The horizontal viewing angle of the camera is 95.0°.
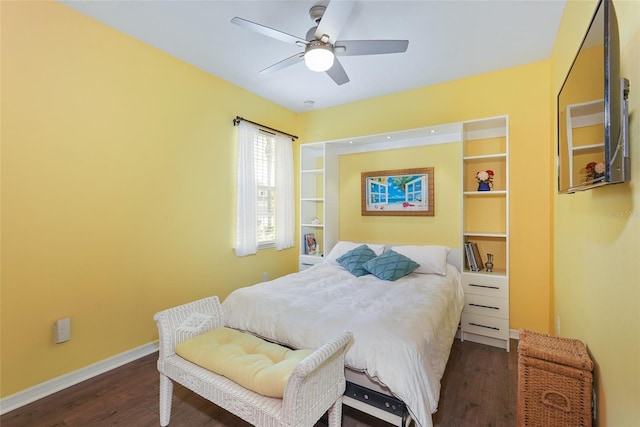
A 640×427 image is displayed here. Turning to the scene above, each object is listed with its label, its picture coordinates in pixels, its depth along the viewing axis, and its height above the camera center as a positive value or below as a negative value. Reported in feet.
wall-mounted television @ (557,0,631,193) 3.19 +1.31
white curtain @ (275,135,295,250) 13.24 +1.04
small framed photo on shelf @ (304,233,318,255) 13.43 -1.35
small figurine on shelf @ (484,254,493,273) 9.78 -1.63
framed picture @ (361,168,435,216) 11.54 +0.95
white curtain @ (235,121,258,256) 11.38 +0.81
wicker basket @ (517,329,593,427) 4.50 -2.72
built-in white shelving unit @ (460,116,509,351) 9.12 -0.45
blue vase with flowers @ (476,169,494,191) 9.84 +1.22
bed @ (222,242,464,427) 4.95 -2.17
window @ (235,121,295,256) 11.45 +1.03
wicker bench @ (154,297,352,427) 4.14 -2.80
